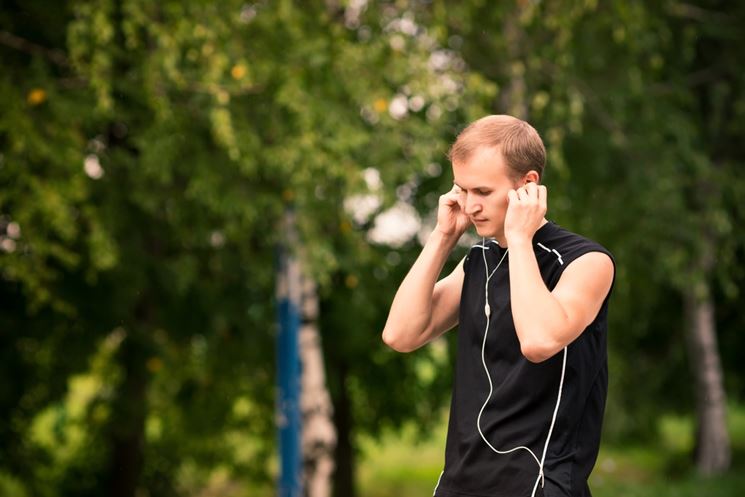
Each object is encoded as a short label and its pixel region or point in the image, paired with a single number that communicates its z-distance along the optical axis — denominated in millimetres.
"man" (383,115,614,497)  4977
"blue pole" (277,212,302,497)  18000
